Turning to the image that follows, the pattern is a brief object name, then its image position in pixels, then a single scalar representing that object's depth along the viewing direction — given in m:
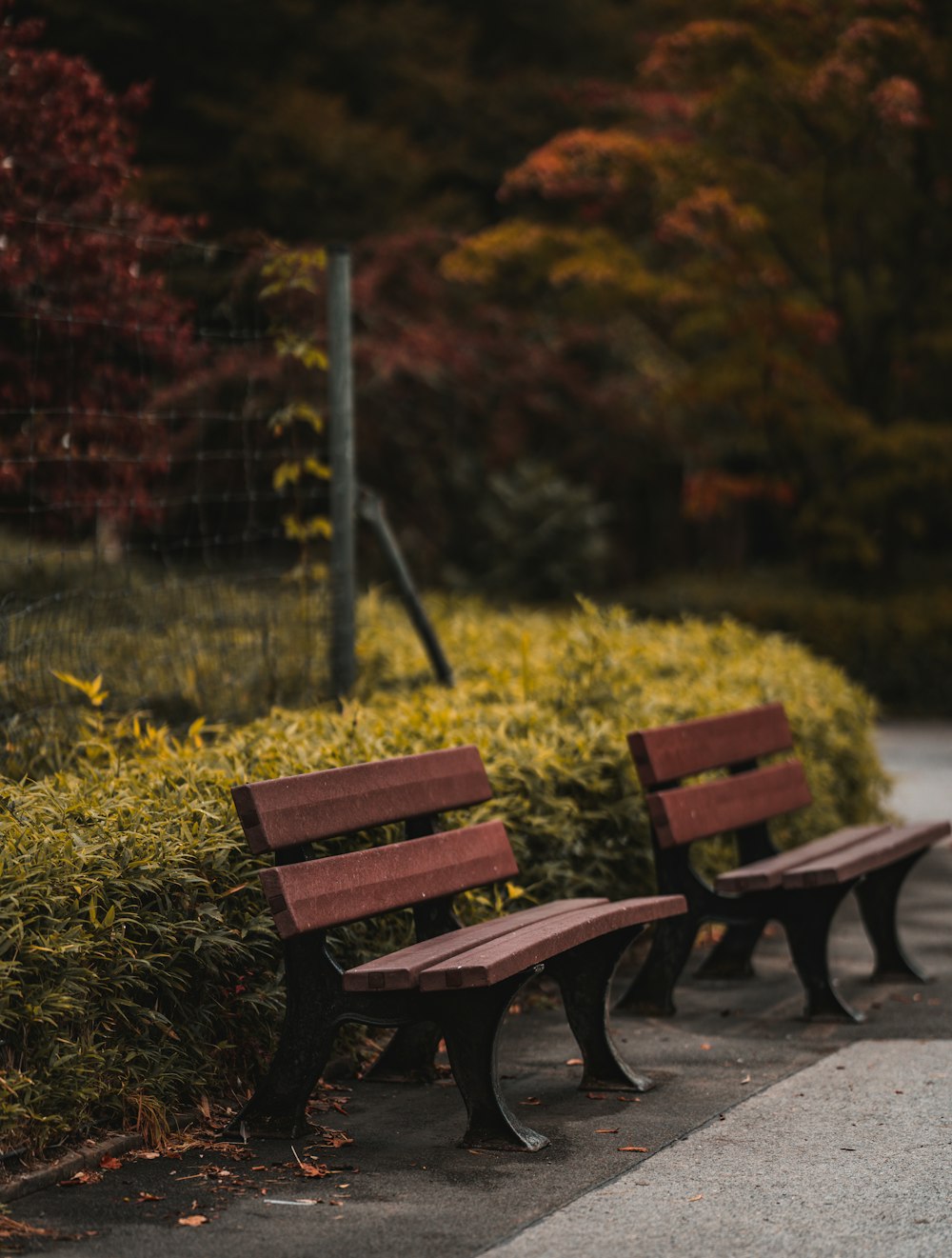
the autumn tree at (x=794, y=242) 16.14
